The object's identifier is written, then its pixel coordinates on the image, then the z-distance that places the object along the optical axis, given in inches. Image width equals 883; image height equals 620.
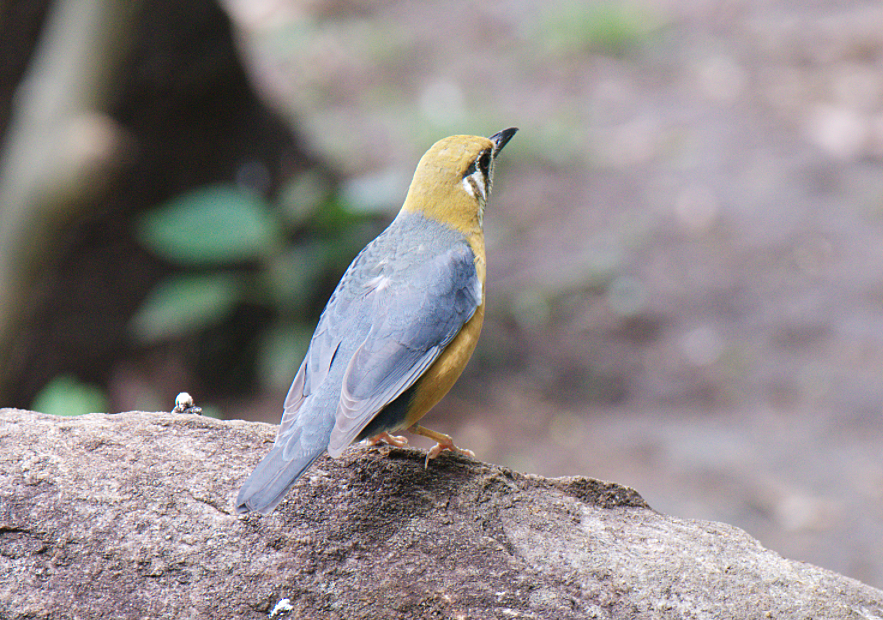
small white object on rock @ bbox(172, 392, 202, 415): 260.2
